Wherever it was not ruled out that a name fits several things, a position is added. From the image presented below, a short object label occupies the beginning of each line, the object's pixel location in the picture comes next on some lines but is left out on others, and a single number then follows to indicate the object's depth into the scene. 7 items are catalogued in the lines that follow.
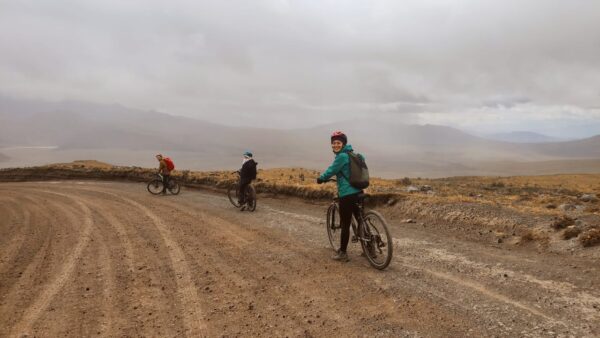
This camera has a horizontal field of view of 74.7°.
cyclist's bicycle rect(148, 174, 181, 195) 22.36
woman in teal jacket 8.28
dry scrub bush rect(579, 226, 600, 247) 8.82
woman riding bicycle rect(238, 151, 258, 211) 16.52
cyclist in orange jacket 22.09
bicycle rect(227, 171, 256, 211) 16.39
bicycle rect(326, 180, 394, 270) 7.98
